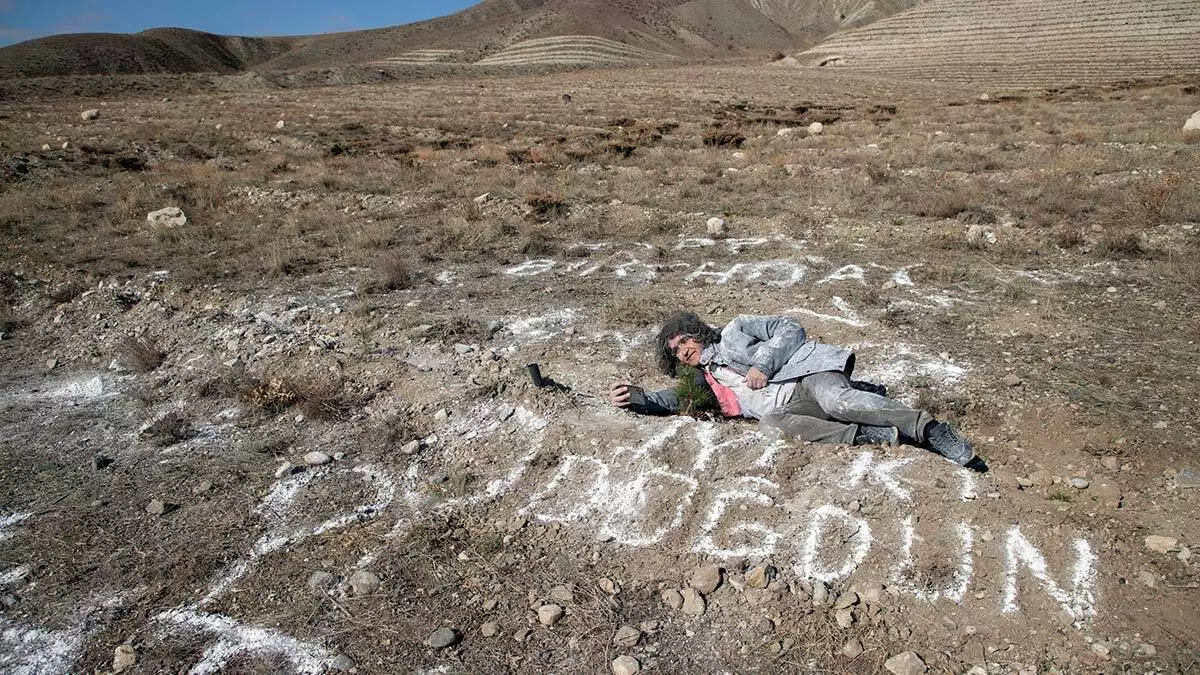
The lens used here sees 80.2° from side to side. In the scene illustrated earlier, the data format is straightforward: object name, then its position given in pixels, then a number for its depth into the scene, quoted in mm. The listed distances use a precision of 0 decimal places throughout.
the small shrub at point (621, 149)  17938
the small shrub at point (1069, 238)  8812
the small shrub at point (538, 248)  9883
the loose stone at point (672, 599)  3662
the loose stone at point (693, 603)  3604
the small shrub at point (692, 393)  5172
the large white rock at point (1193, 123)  15808
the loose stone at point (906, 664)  3123
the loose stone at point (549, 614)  3599
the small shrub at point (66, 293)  9023
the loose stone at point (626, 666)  3287
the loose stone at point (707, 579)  3711
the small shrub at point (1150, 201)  9492
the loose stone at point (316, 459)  5156
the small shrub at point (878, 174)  12852
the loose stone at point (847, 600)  3494
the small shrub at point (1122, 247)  8391
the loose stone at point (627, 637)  3443
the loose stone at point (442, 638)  3496
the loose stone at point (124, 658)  3486
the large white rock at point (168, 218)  11914
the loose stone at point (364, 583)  3865
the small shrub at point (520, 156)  17250
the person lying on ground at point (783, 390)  4430
